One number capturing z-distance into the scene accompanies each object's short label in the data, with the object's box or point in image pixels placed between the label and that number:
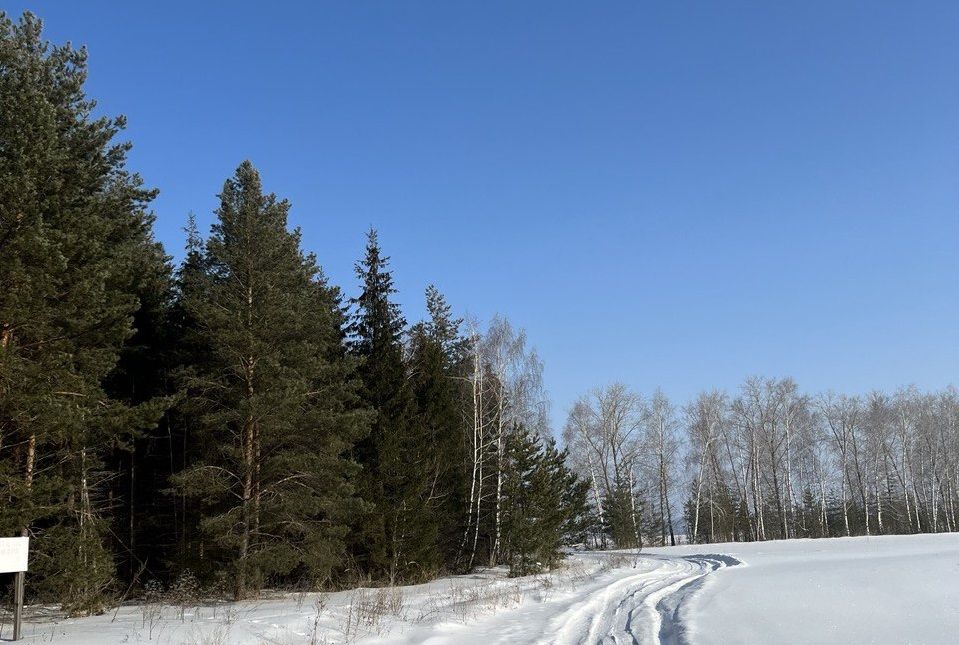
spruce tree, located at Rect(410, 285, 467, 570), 27.62
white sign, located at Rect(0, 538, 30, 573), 10.58
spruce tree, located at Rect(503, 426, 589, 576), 24.48
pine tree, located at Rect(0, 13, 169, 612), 12.82
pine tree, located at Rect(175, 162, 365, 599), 18.25
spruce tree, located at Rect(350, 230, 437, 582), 23.34
